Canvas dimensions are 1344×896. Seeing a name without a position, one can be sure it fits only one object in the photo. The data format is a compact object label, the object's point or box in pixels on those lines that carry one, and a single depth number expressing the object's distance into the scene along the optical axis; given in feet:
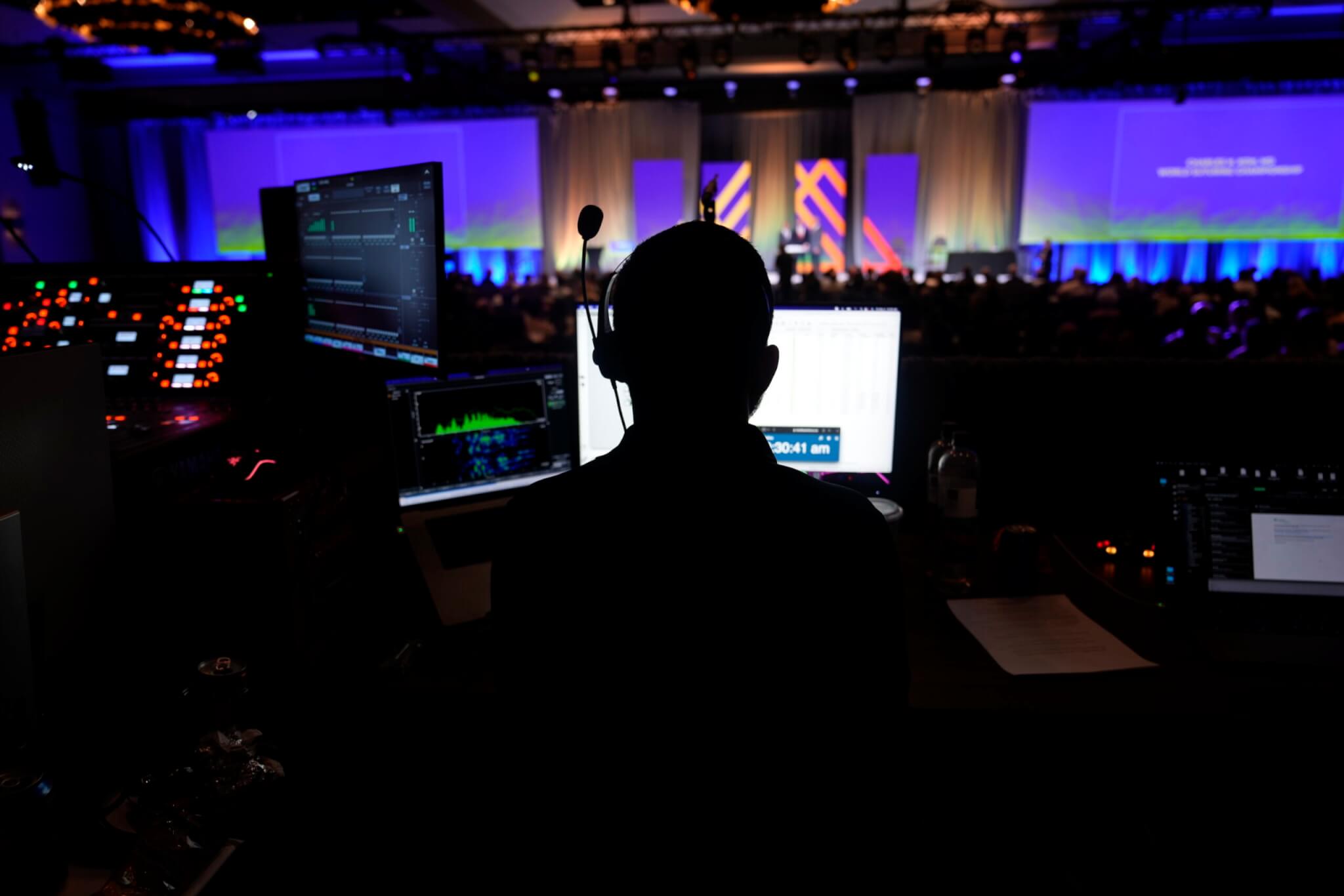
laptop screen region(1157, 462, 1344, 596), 4.83
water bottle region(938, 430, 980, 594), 5.32
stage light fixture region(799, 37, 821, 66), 29.43
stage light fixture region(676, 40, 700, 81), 30.50
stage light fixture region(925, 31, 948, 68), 28.89
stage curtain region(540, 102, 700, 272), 41.50
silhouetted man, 2.49
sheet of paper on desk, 4.28
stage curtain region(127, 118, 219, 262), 43.75
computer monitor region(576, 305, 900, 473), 5.65
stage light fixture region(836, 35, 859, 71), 29.48
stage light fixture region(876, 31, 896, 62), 29.30
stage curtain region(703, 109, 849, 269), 41.75
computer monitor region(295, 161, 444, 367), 5.00
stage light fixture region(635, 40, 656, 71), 30.68
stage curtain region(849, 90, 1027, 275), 39.40
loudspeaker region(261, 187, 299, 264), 7.01
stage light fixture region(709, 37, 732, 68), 30.19
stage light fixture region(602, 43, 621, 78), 30.63
